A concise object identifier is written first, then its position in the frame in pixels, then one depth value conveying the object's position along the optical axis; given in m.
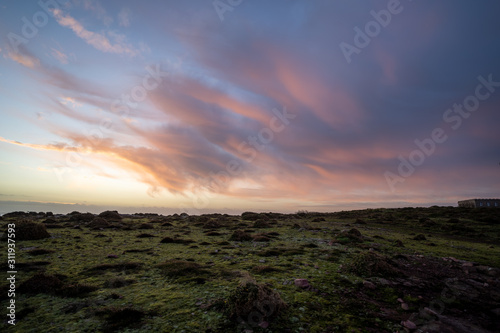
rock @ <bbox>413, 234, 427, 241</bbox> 23.95
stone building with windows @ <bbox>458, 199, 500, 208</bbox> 63.56
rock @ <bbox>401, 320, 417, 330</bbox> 6.40
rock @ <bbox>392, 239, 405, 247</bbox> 19.62
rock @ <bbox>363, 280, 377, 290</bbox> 9.55
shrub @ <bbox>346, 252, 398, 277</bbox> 11.07
